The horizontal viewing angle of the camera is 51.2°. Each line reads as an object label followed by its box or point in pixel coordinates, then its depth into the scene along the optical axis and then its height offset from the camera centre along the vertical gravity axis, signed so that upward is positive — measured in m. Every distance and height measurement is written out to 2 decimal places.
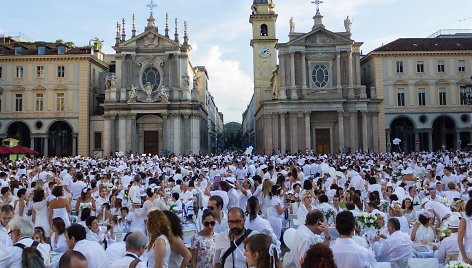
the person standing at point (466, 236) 7.82 -1.33
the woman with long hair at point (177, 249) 6.56 -1.21
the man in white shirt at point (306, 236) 6.69 -1.11
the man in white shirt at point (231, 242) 6.21 -1.14
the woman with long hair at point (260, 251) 5.01 -0.97
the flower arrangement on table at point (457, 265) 6.48 -1.48
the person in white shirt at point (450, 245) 8.62 -1.61
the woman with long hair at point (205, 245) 7.11 -1.27
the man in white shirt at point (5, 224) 8.05 -1.08
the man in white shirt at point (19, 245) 6.20 -1.11
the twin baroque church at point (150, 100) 57.53 +6.93
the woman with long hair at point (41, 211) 11.45 -1.19
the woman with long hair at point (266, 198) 12.13 -1.03
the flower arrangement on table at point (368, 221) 10.48 -1.40
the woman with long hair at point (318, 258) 4.21 -0.88
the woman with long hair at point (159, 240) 6.33 -1.06
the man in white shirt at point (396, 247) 8.84 -1.67
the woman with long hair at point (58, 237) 8.91 -1.45
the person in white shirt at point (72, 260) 5.07 -1.04
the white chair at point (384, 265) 8.30 -1.86
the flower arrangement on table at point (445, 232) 9.18 -1.46
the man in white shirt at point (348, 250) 6.01 -1.16
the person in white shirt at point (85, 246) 7.09 -1.26
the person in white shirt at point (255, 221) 8.27 -1.09
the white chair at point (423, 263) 8.70 -1.94
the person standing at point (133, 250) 5.88 -1.13
